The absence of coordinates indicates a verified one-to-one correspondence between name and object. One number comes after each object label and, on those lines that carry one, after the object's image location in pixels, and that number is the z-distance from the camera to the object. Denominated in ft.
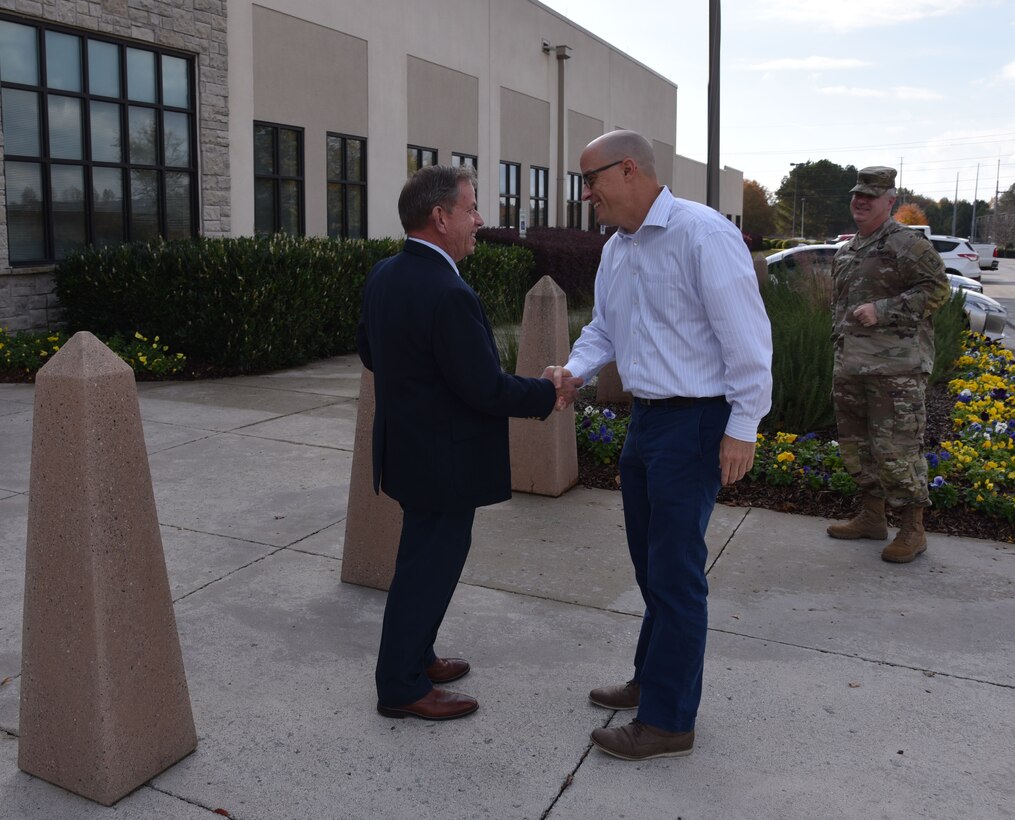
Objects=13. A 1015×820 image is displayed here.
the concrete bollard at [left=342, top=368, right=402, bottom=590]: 15.26
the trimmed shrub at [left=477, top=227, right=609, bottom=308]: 62.13
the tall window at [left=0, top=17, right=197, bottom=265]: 36.14
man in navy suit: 10.30
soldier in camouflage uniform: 16.81
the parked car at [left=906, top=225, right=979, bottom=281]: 97.35
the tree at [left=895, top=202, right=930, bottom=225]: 169.07
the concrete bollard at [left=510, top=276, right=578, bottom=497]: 20.35
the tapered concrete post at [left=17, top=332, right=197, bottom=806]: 9.16
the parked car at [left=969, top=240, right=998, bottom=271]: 138.00
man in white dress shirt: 9.87
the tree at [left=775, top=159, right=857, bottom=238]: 437.99
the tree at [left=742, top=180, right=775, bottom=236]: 312.91
